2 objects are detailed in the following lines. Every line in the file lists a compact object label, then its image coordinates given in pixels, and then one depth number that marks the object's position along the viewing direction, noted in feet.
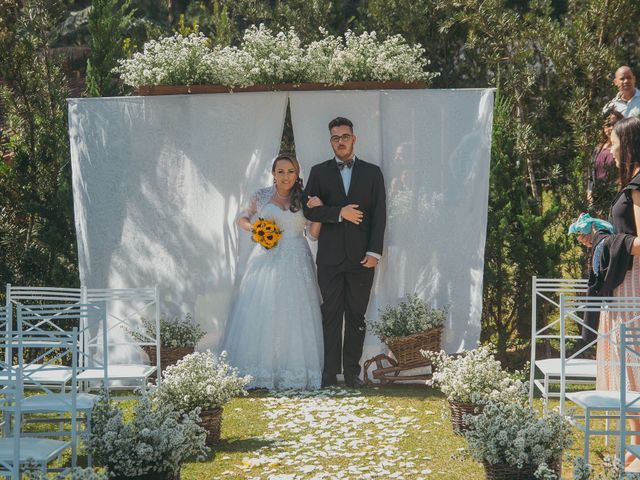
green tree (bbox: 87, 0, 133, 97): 29.19
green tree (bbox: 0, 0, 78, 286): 28.50
